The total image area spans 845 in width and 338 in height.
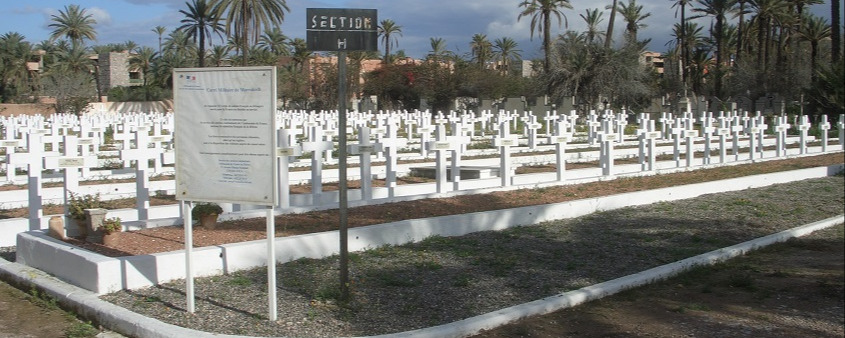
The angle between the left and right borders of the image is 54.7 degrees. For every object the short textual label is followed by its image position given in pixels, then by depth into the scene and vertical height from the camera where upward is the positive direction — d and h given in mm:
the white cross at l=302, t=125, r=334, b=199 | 12898 -392
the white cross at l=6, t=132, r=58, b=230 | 10602 -491
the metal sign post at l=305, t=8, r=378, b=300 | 6855 +849
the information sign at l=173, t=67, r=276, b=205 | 6371 +33
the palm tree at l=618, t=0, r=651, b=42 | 65312 +9379
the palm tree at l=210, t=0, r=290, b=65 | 41281 +6361
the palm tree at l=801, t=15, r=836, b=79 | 29328 +4308
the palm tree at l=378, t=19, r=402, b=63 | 78938 +10317
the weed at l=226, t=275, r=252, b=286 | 7777 -1370
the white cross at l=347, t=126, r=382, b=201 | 12304 -259
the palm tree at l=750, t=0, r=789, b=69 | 52125 +7479
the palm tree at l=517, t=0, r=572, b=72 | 57062 +8815
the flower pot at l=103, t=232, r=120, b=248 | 8703 -1058
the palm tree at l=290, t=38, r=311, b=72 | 70375 +7401
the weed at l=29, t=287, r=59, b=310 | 7418 -1473
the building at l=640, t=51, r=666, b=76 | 60188 +8426
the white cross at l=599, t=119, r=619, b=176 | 17156 -374
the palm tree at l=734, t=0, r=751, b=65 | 53991 +7510
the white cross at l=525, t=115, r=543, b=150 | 27820 +16
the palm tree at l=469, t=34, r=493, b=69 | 84312 +9039
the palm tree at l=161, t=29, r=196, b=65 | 68875 +7986
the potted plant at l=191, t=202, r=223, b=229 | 9586 -875
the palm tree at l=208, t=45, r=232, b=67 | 56219 +5899
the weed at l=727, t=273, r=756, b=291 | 7887 -1486
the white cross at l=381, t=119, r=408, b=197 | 13859 -467
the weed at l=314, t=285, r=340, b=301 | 7219 -1394
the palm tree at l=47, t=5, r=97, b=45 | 74750 +10554
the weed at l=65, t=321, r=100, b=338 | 6562 -1545
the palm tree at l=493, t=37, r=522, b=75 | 88000 +8977
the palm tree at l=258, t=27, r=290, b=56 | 67812 +7976
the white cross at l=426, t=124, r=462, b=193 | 13211 -188
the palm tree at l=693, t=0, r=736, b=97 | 55000 +8240
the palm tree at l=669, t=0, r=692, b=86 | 62562 +7383
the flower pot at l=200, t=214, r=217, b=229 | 9633 -975
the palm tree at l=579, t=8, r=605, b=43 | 62228 +8714
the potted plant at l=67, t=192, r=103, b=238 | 9250 -802
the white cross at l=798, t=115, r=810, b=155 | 24156 -139
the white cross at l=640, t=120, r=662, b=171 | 18516 -191
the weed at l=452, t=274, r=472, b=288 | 7844 -1424
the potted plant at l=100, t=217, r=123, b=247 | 8664 -966
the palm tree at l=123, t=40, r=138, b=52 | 96938 +11545
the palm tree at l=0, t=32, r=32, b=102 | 68062 +6371
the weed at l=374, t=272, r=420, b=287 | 7848 -1406
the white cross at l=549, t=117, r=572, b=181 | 15527 -343
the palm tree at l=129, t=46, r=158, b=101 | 79562 +7864
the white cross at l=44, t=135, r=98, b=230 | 10812 -324
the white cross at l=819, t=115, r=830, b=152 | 23906 +58
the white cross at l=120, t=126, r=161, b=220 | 11492 -449
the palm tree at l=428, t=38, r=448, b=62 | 78050 +8821
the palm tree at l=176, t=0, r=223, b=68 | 44000 +6420
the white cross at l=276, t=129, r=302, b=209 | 11906 -485
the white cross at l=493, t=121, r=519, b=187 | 14648 -376
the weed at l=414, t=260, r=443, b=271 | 8570 -1378
